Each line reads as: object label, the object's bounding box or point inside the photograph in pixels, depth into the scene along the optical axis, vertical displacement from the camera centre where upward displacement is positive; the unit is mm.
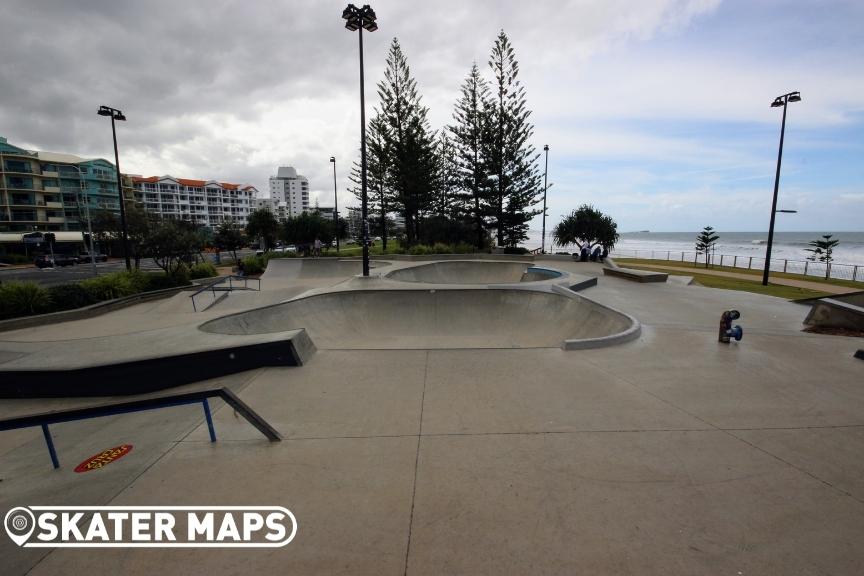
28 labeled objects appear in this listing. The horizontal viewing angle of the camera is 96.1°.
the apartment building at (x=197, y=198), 95500 +11419
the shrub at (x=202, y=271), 20688 -1628
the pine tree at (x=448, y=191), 37906 +5225
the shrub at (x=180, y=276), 17547 -1606
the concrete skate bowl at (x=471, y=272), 19281 -1534
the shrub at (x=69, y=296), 11727 -1736
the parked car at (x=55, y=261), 37250 -1989
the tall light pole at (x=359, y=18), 12664 +7284
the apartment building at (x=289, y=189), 178750 +23980
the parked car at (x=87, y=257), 42656 -1841
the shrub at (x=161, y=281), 16359 -1750
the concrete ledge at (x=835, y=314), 8508 -1599
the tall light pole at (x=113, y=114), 18414 +6084
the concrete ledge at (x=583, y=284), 13455 -1494
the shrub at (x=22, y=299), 10578 -1644
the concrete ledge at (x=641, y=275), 16562 -1420
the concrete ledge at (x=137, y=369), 5891 -1992
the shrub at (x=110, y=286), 13096 -1606
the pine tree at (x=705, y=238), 43844 +546
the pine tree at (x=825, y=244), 40428 -78
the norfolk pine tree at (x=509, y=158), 35375 +7796
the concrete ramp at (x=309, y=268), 22016 -1536
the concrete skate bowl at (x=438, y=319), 9266 -2039
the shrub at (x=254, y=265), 26398 -1620
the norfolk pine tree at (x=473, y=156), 36719 +8268
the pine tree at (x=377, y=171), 37531 +7309
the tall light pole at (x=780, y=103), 18875 +6815
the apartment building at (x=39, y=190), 53562 +7233
